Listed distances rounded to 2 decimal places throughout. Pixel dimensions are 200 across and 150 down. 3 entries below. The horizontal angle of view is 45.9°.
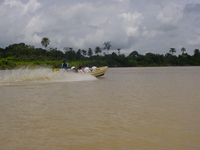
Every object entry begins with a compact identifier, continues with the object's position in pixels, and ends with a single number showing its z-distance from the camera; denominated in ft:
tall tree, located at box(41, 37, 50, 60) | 200.03
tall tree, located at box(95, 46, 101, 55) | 299.64
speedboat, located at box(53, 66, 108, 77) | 59.66
